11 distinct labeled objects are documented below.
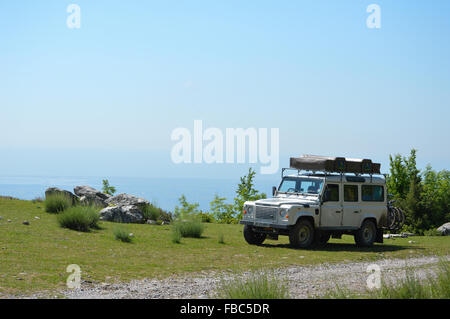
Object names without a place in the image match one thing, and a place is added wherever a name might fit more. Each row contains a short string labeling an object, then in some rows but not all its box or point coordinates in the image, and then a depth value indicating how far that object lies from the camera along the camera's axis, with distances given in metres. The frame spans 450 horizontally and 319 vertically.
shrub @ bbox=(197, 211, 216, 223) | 32.76
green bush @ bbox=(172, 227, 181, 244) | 18.73
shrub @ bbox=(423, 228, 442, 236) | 30.07
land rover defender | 18.47
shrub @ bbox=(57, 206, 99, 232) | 19.91
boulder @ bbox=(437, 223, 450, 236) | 30.25
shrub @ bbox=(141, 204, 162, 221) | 25.88
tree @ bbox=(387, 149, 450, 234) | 39.81
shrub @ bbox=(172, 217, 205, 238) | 20.42
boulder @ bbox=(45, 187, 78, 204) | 25.55
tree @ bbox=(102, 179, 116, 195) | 40.72
